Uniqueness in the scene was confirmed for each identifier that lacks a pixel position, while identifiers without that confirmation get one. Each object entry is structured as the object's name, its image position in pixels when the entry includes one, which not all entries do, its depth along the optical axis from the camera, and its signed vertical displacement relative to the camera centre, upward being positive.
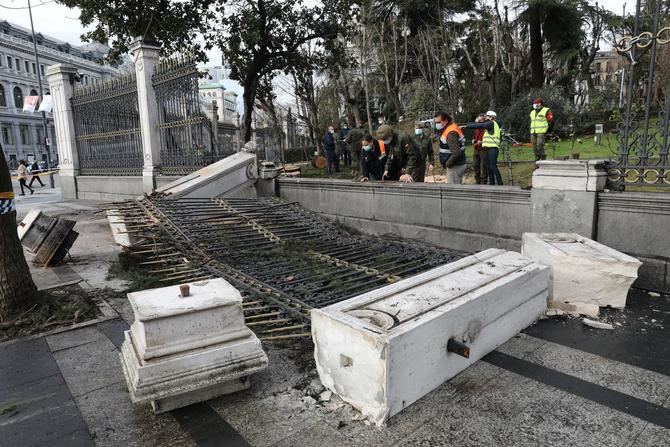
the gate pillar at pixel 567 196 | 5.20 -0.62
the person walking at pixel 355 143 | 13.67 +0.22
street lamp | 23.85 +1.24
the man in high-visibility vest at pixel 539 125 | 9.80 +0.43
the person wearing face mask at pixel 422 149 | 8.89 -0.02
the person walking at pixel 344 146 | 17.86 +0.19
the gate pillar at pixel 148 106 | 11.62 +1.34
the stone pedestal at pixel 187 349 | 2.78 -1.27
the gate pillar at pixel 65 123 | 15.48 +1.24
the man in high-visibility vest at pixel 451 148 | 7.85 -0.01
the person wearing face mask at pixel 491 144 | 8.23 +0.04
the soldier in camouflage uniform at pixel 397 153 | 8.78 -0.08
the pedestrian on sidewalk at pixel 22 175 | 19.78 -0.69
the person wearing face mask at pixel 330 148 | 14.90 +0.10
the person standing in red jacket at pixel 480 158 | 8.81 -0.22
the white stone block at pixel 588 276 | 4.33 -1.30
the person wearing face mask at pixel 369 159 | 9.28 -0.19
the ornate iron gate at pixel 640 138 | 4.92 +0.04
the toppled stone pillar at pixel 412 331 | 2.72 -1.24
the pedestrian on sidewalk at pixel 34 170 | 22.55 -0.60
